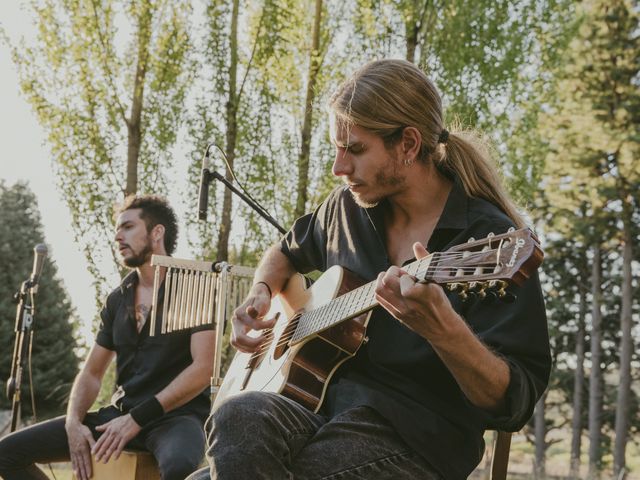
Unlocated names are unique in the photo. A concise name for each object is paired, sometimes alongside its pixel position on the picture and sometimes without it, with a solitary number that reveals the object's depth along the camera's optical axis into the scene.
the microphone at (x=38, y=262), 5.45
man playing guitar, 2.15
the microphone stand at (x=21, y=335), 5.40
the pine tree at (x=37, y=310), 26.03
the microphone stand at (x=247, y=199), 4.70
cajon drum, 4.36
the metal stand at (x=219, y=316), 4.69
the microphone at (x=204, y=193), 4.95
